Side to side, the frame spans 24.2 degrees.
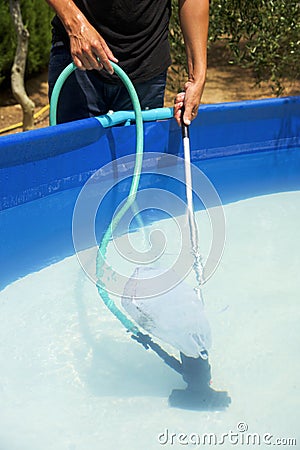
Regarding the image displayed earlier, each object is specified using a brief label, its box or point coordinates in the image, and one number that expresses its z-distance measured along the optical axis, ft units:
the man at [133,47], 8.97
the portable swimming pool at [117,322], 7.32
